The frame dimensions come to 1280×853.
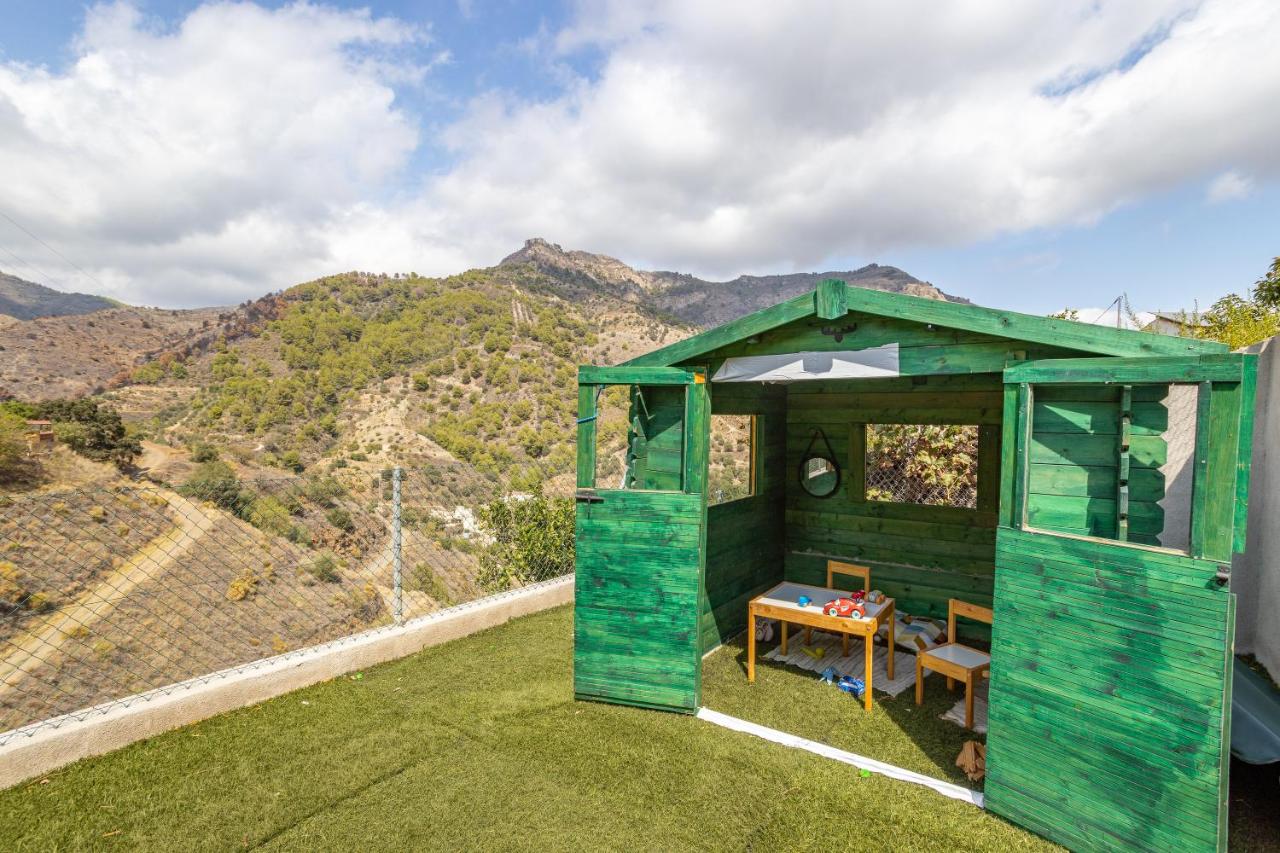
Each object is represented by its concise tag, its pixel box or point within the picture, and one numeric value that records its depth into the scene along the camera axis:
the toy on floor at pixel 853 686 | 4.22
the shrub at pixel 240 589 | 11.73
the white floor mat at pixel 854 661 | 4.50
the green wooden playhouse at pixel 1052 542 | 2.30
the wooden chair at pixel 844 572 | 5.16
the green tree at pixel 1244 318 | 6.30
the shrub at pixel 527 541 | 7.57
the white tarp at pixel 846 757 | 3.04
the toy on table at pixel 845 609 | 4.31
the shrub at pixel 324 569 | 12.70
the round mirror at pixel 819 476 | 6.09
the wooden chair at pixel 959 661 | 3.78
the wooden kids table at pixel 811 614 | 4.11
